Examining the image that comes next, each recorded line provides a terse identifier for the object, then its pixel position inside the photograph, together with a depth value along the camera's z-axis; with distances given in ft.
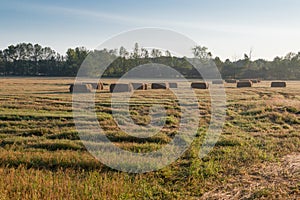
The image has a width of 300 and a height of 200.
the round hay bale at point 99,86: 92.13
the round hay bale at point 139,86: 93.20
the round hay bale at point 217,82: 149.77
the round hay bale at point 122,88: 83.11
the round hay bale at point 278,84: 132.87
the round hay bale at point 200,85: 107.73
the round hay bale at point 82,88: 81.27
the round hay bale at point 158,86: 100.48
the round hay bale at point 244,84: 125.45
